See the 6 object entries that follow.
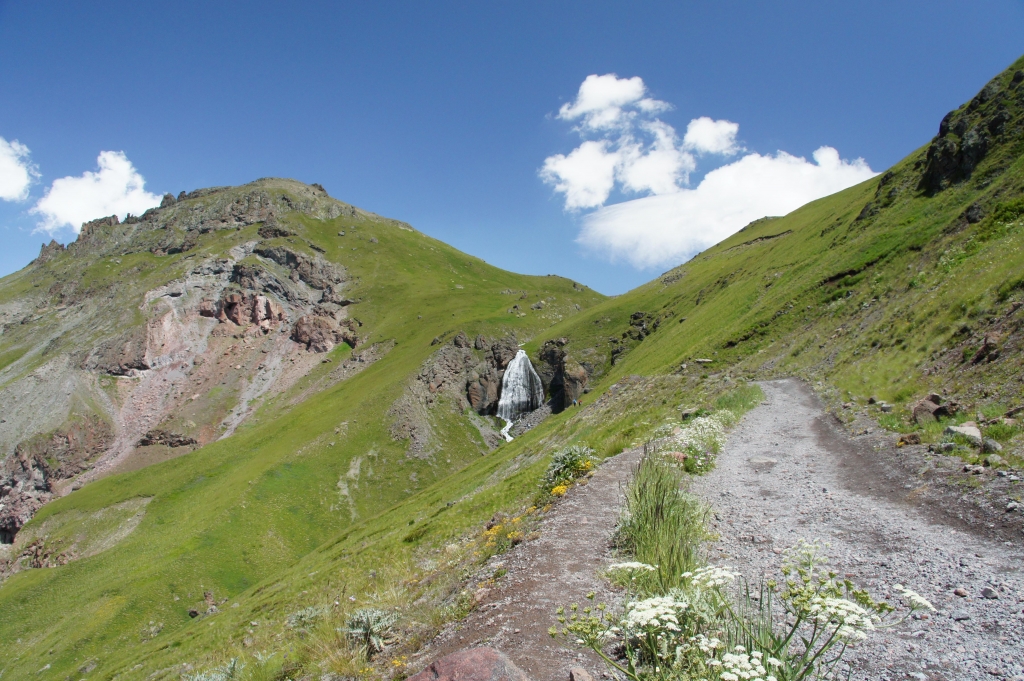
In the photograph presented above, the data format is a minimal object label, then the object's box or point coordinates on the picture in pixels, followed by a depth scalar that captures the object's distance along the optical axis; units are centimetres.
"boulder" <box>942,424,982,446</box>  1140
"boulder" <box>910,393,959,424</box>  1426
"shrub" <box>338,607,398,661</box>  794
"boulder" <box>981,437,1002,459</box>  1066
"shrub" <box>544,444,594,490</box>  1488
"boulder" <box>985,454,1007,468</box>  998
